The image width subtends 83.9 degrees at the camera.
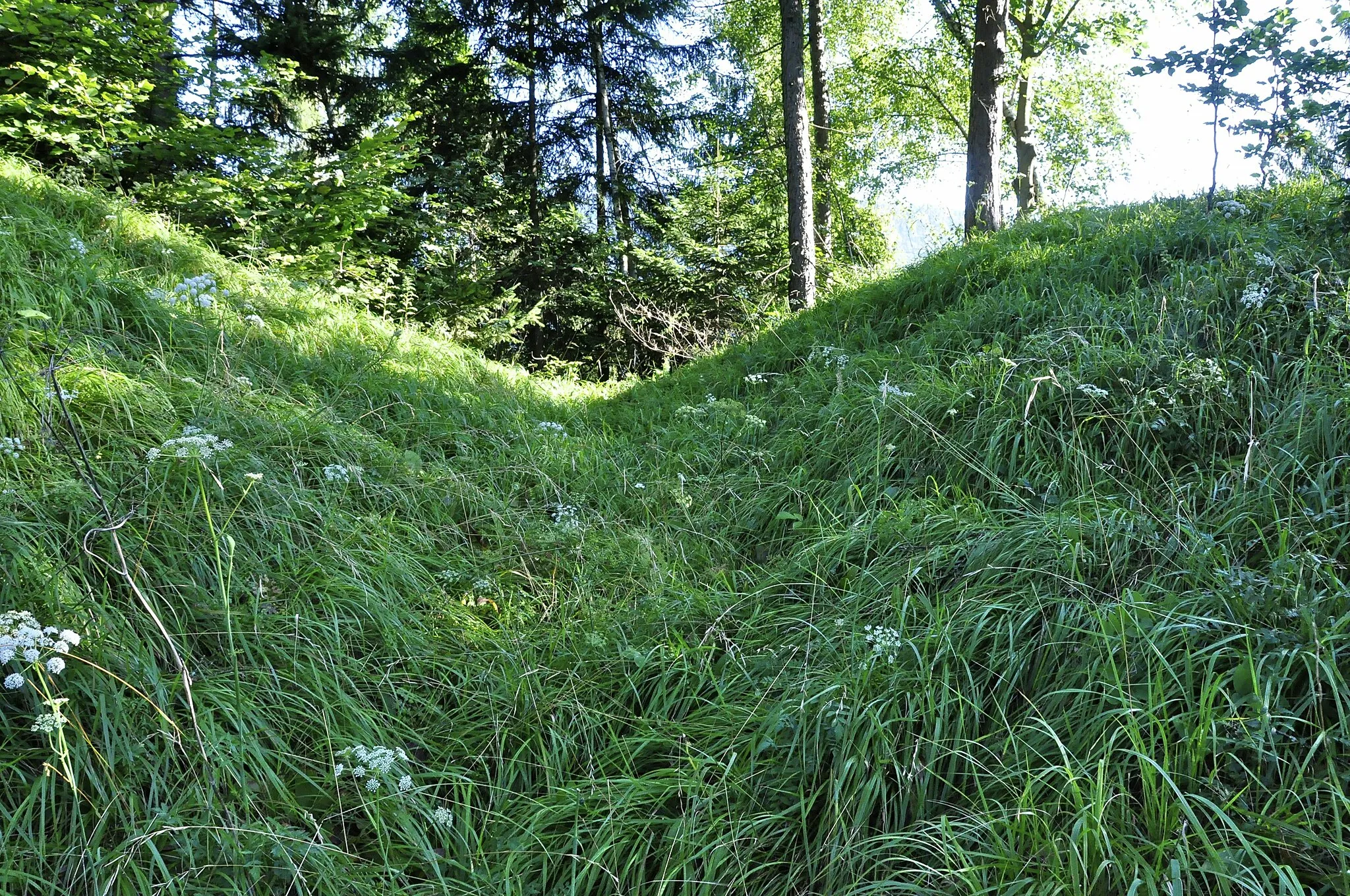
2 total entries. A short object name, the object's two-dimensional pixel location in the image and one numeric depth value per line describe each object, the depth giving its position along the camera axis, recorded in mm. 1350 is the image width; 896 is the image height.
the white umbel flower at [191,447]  2527
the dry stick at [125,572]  1816
